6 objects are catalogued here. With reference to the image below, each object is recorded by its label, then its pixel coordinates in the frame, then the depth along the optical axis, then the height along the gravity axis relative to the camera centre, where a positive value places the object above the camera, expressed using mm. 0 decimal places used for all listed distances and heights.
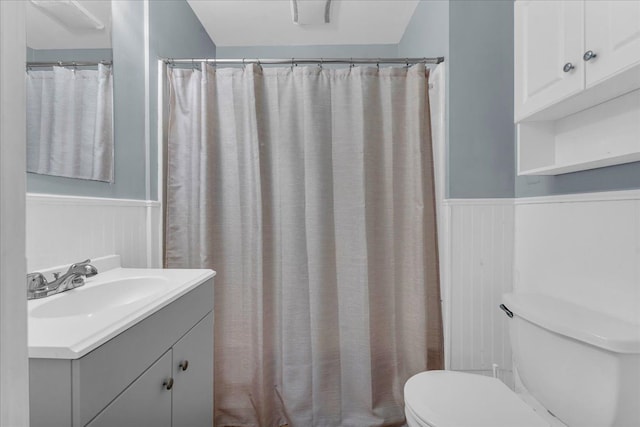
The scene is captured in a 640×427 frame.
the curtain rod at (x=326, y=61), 1646 +778
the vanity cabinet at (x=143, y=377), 597 -368
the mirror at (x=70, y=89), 1068 +457
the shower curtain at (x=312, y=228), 1650 -75
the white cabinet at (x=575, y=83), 896 +400
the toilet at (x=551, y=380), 876 -517
